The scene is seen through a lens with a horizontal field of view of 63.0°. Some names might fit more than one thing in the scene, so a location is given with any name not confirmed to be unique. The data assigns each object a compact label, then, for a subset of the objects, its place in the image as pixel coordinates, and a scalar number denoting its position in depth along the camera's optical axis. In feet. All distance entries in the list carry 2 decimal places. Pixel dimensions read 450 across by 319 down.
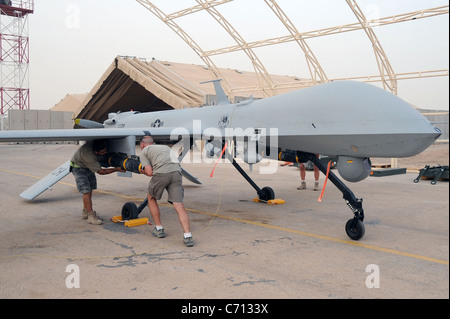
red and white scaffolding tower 105.40
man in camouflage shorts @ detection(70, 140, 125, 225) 23.35
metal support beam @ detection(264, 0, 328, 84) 56.70
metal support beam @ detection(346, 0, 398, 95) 49.84
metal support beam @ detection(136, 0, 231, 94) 70.38
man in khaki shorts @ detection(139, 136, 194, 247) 19.27
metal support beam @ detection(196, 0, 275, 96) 62.75
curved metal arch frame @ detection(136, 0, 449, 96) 50.34
